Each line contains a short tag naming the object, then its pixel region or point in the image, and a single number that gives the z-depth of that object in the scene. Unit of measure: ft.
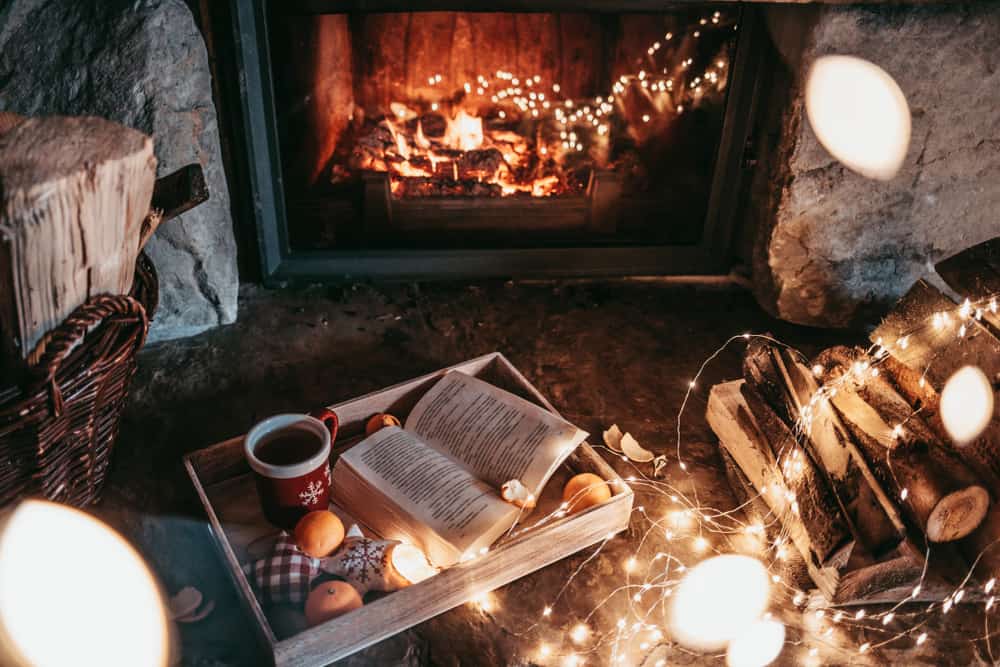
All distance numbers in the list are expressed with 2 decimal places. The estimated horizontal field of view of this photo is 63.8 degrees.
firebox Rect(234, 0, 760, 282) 6.52
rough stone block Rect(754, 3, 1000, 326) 5.60
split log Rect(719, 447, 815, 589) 4.35
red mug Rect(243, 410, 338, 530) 4.12
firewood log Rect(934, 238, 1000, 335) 4.89
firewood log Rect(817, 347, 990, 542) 4.27
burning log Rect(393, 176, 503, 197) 7.02
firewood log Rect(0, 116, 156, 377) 3.11
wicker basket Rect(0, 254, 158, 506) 3.39
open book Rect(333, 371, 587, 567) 4.19
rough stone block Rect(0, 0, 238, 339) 5.28
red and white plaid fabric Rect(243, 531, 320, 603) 3.86
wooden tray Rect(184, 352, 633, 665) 3.71
